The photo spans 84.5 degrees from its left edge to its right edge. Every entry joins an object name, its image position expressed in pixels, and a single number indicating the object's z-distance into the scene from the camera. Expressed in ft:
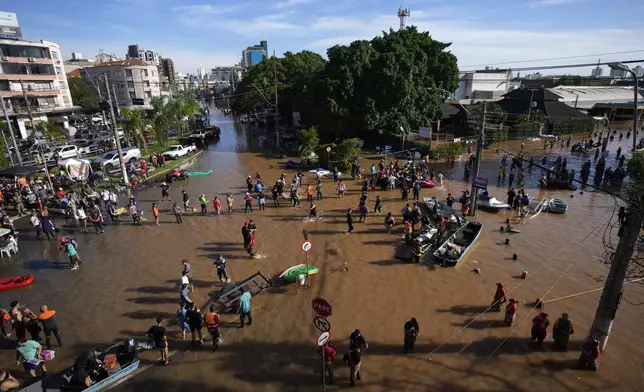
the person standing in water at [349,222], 61.41
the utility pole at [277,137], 147.54
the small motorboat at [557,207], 71.87
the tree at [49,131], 130.31
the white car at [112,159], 105.50
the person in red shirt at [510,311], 37.47
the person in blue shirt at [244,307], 37.76
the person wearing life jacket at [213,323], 33.91
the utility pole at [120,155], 85.03
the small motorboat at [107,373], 28.99
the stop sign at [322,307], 26.30
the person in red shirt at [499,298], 40.60
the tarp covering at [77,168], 86.38
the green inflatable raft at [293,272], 46.37
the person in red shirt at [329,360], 30.40
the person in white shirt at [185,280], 41.74
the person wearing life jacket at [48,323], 34.35
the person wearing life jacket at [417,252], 51.91
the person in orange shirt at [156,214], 66.13
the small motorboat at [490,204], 73.41
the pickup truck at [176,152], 123.65
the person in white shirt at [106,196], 69.61
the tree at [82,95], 215.31
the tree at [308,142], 114.52
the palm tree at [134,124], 128.16
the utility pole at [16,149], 91.89
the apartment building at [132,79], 241.14
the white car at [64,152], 115.44
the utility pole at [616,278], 29.19
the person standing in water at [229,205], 72.28
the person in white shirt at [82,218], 64.44
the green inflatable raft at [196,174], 105.50
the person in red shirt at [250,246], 53.54
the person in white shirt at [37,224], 61.41
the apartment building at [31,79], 158.81
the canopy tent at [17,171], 80.43
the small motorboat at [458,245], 50.80
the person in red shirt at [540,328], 34.45
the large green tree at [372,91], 123.54
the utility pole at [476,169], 64.34
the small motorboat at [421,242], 53.31
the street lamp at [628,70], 32.09
